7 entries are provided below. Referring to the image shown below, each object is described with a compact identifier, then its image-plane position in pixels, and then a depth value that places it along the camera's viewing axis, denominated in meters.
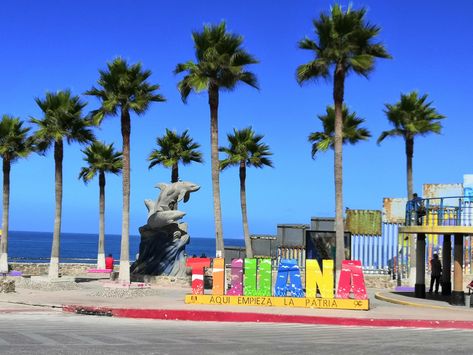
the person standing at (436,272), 25.63
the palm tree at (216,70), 28.48
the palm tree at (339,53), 25.12
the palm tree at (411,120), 32.03
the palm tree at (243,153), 38.22
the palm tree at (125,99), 28.53
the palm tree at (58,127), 29.45
